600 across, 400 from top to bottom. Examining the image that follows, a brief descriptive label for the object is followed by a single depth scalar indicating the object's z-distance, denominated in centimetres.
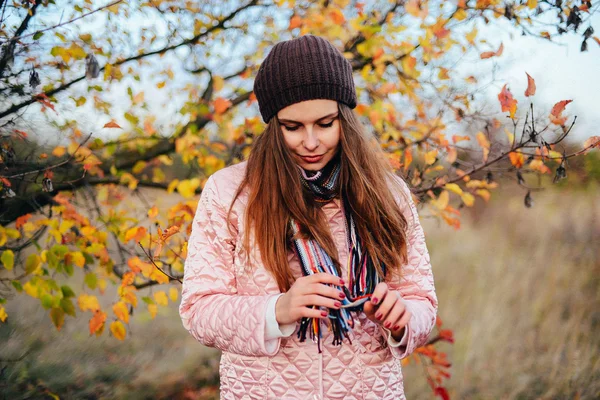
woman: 138
